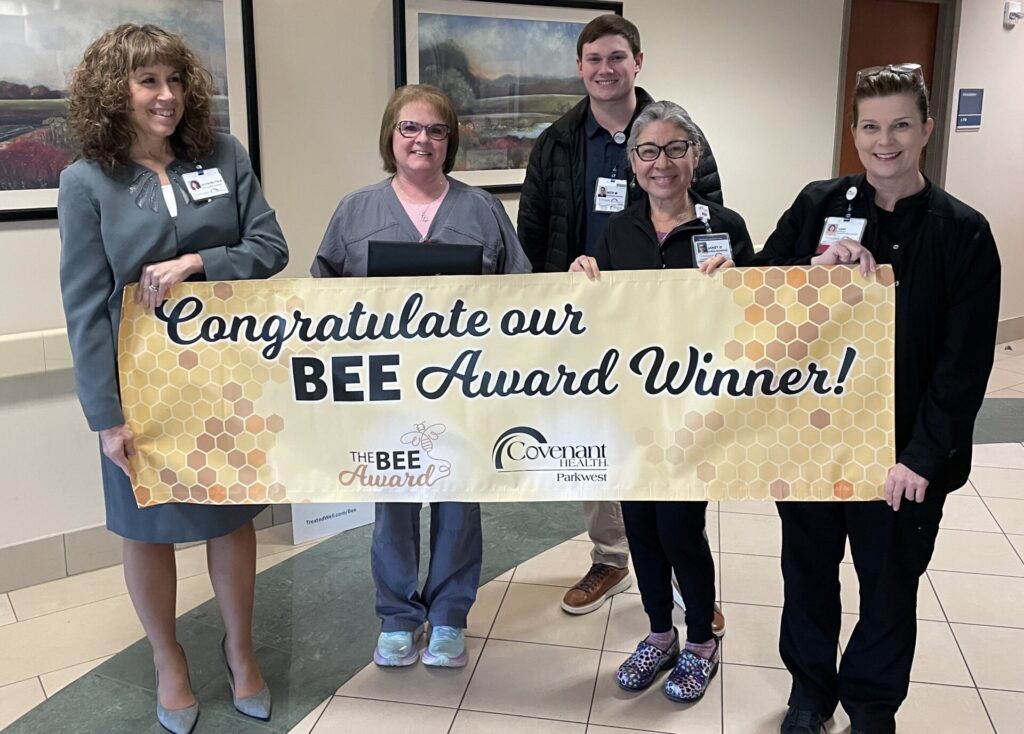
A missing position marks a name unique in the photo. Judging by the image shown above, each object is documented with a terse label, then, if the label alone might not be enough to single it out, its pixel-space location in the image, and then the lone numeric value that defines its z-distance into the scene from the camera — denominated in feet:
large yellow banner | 6.35
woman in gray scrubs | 7.34
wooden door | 17.60
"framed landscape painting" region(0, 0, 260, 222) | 8.96
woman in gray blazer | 6.33
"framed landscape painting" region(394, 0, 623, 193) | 11.57
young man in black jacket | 8.45
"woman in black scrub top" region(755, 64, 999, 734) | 5.89
